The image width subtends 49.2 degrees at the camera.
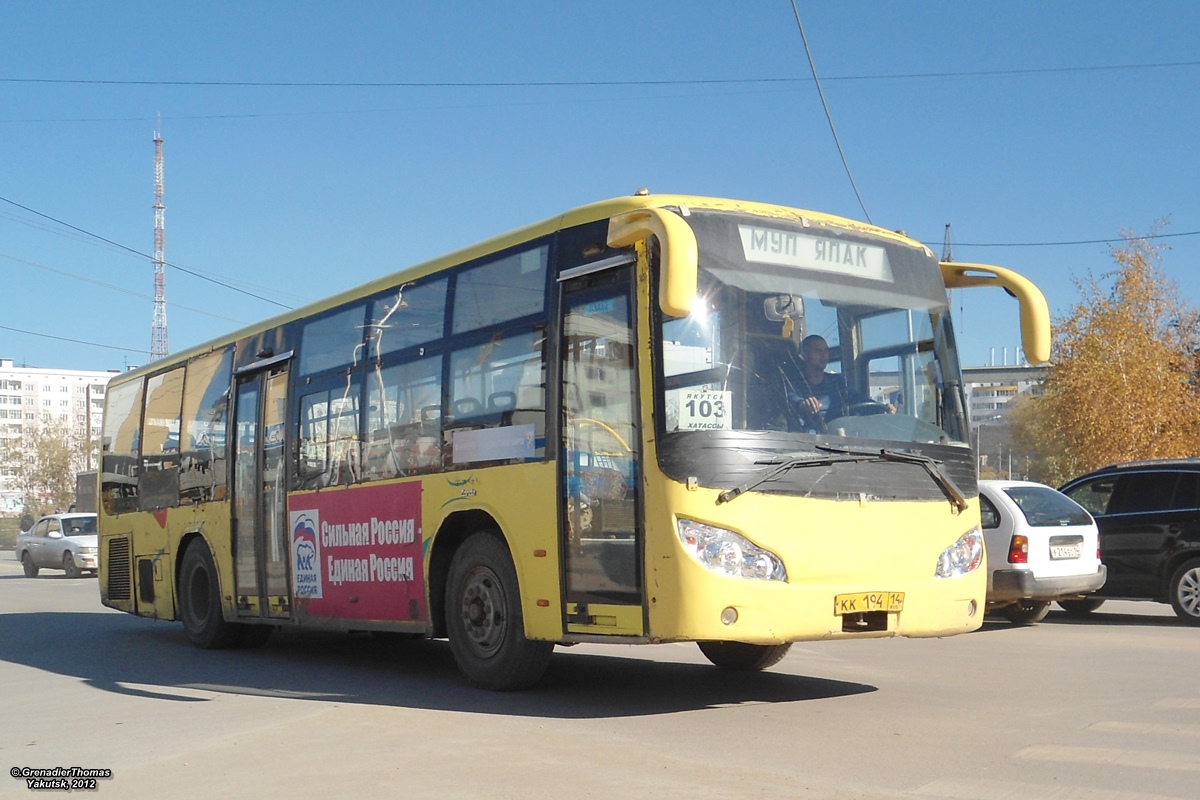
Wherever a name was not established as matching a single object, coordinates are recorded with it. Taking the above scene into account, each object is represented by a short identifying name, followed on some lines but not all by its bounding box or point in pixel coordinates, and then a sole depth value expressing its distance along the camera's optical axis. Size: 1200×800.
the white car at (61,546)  34.28
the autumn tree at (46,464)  95.69
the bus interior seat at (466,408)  9.76
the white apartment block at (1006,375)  50.16
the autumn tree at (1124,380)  36.84
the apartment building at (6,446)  99.43
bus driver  8.27
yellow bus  7.90
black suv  15.21
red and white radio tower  70.56
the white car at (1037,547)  14.33
